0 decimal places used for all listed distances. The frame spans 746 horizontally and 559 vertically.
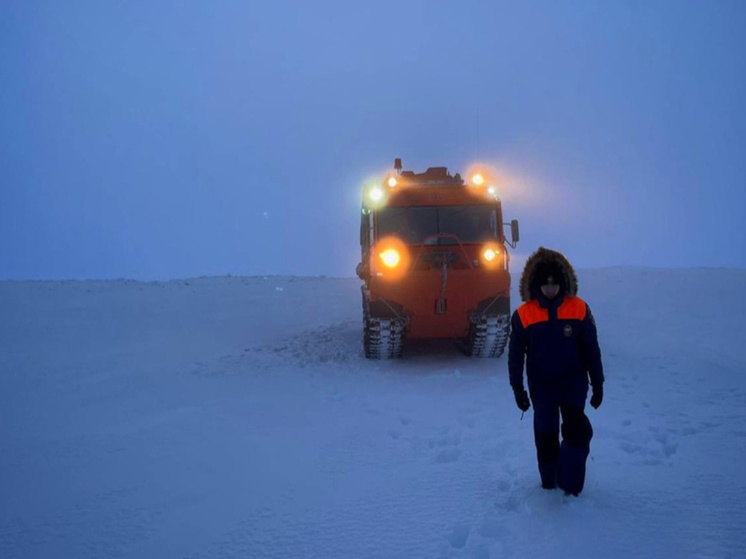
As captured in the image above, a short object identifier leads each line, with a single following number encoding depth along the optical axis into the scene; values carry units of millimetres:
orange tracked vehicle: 8250
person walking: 3500
